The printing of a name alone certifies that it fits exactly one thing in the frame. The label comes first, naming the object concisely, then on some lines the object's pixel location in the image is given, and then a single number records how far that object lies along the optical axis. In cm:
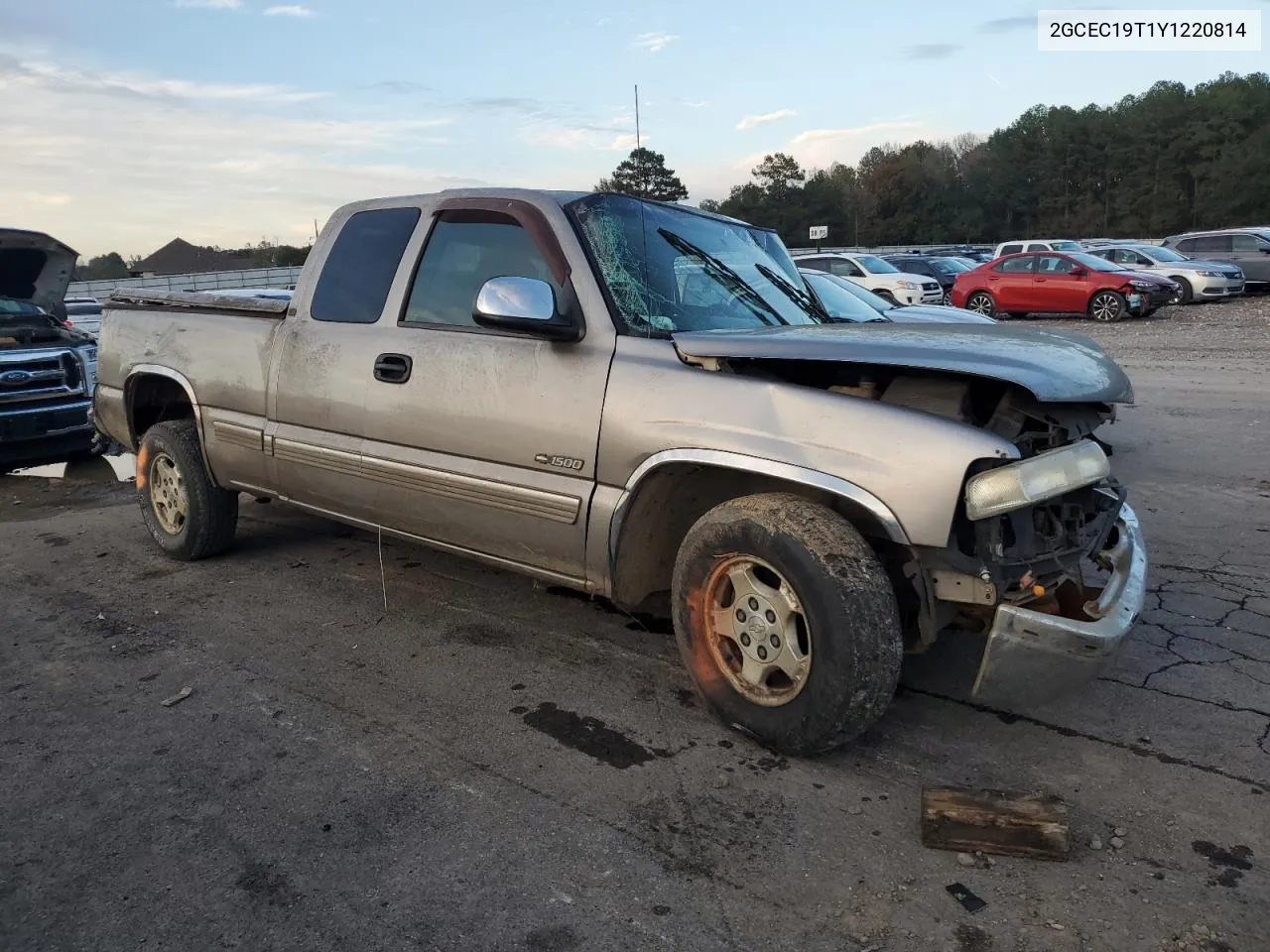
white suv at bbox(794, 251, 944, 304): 2178
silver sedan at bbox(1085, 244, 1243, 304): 2330
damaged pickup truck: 288
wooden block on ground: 263
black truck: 828
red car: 2064
